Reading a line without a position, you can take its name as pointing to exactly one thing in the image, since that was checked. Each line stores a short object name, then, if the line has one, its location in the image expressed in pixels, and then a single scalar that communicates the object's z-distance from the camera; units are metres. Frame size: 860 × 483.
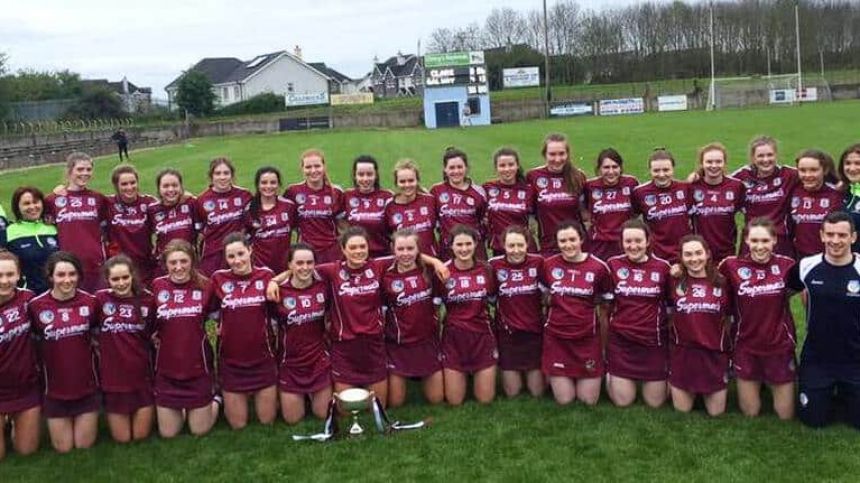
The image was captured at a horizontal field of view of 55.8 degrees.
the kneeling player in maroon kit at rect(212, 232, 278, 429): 5.96
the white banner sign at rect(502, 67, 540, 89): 74.44
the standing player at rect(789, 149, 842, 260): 6.61
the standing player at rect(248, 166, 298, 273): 7.32
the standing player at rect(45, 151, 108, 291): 7.12
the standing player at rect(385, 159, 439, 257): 7.16
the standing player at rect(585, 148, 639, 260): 7.11
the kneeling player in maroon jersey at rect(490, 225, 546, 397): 6.36
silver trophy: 5.37
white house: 88.06
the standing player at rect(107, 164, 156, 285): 7.25
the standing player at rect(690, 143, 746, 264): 6.95
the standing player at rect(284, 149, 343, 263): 7.54
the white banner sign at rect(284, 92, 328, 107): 70.94
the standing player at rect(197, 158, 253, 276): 7.28
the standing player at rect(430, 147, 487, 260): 7.29
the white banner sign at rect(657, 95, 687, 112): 56.50
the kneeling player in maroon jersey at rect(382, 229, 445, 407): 6.28
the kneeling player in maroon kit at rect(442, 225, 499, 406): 6.28
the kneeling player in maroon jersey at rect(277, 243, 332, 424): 6.01
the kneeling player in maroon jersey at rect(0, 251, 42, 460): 5.57
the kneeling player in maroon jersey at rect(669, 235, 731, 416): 5.75
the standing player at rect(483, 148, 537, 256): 7.28
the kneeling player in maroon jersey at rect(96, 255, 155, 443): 5.82
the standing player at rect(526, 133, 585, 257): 7.22
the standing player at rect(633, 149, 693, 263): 6.96
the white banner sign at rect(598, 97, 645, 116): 57.25
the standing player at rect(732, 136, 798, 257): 6.91
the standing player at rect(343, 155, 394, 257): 7.37
